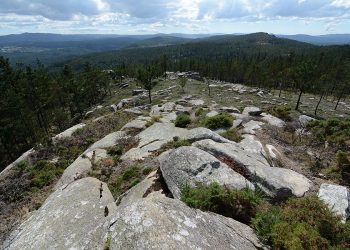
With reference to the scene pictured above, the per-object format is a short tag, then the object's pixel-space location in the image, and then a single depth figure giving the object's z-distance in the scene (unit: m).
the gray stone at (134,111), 41.72
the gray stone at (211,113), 35.69
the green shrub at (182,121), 29.72
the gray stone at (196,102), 54.36
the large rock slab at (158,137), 20.57
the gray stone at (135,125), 30.06
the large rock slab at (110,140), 25.83
